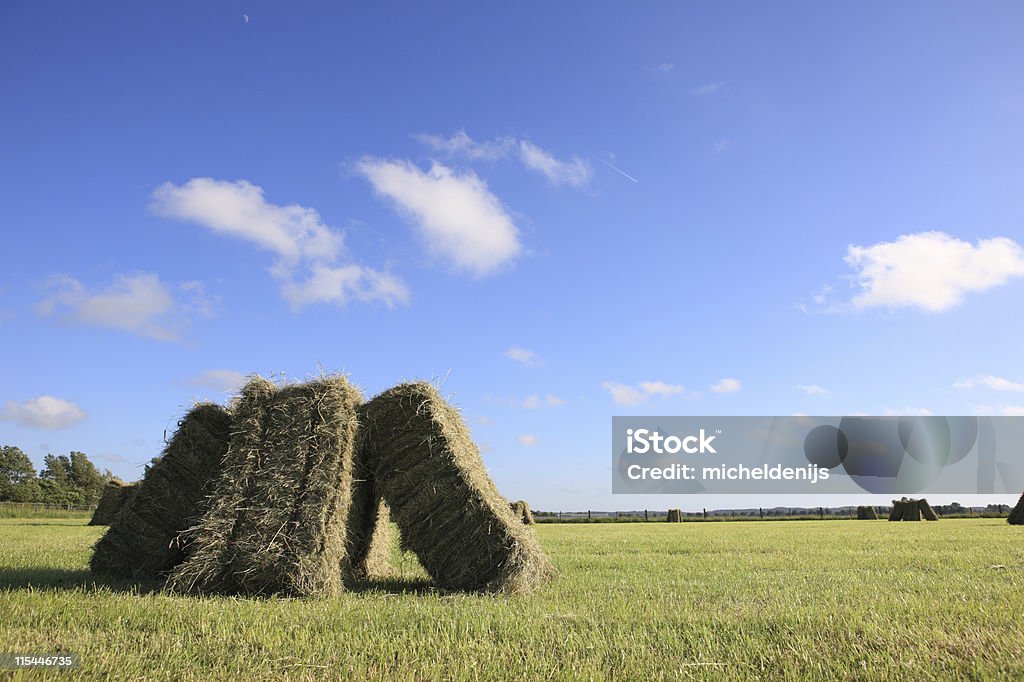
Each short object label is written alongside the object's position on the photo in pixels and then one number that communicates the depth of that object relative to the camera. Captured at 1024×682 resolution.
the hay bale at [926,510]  38.12
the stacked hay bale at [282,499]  7.43
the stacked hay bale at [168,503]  8.66
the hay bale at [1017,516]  28.73
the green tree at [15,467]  85.75
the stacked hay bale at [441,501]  7.89
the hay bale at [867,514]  48.09
